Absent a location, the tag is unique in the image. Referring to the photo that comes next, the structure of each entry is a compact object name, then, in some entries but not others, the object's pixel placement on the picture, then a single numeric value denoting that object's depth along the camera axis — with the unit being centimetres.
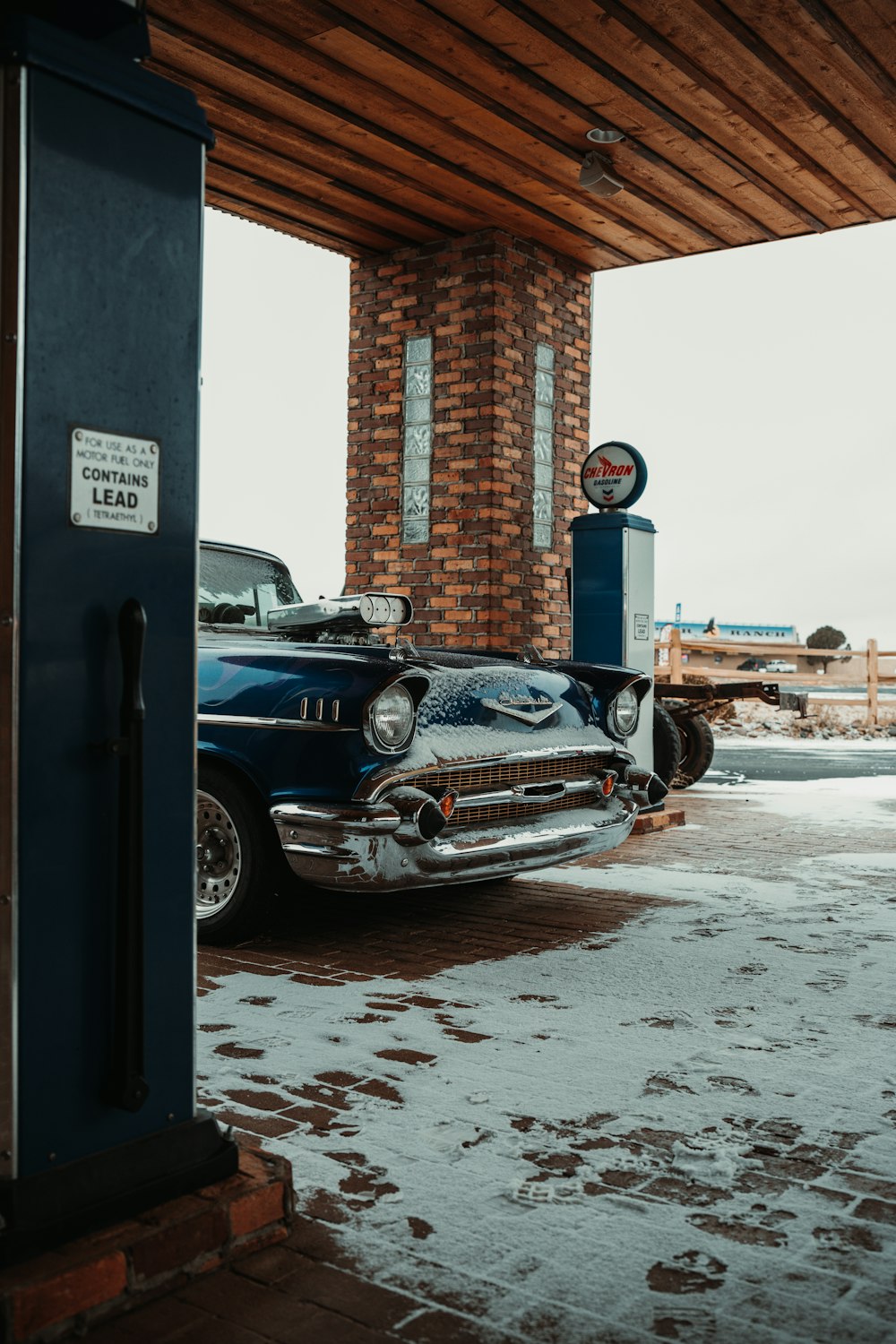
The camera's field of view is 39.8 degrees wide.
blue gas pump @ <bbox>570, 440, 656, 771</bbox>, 816
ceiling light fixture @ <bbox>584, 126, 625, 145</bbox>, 736
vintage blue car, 427
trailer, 1024
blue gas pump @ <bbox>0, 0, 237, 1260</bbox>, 190
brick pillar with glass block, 907
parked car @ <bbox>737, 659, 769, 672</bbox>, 4770
